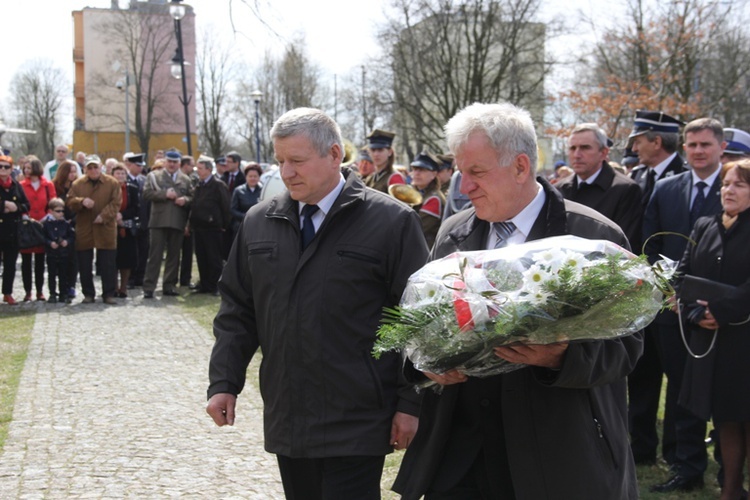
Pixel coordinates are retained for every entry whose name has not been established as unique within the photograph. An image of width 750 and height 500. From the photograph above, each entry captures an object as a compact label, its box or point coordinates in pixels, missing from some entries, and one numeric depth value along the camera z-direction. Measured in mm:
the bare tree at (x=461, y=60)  34656
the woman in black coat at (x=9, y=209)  12797
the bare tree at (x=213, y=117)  53125
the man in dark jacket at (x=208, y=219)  14961
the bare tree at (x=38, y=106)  65000
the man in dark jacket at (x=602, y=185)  6180
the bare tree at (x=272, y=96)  46656
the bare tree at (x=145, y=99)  50625
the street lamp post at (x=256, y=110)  32125
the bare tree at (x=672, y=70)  27047
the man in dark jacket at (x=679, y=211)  6090
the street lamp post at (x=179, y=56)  18281
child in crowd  13211
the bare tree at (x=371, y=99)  36156
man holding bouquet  2754
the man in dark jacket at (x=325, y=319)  3600
